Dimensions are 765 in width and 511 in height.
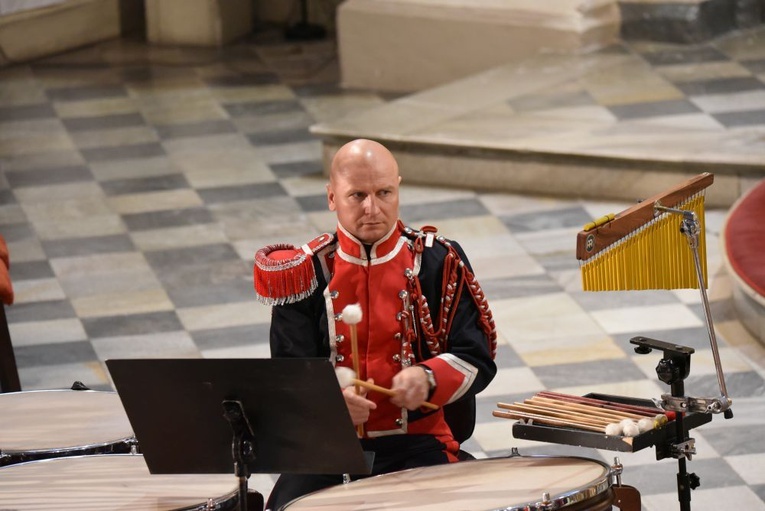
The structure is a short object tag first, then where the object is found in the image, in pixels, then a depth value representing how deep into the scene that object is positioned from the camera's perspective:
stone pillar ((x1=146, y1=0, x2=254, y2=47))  22.37
